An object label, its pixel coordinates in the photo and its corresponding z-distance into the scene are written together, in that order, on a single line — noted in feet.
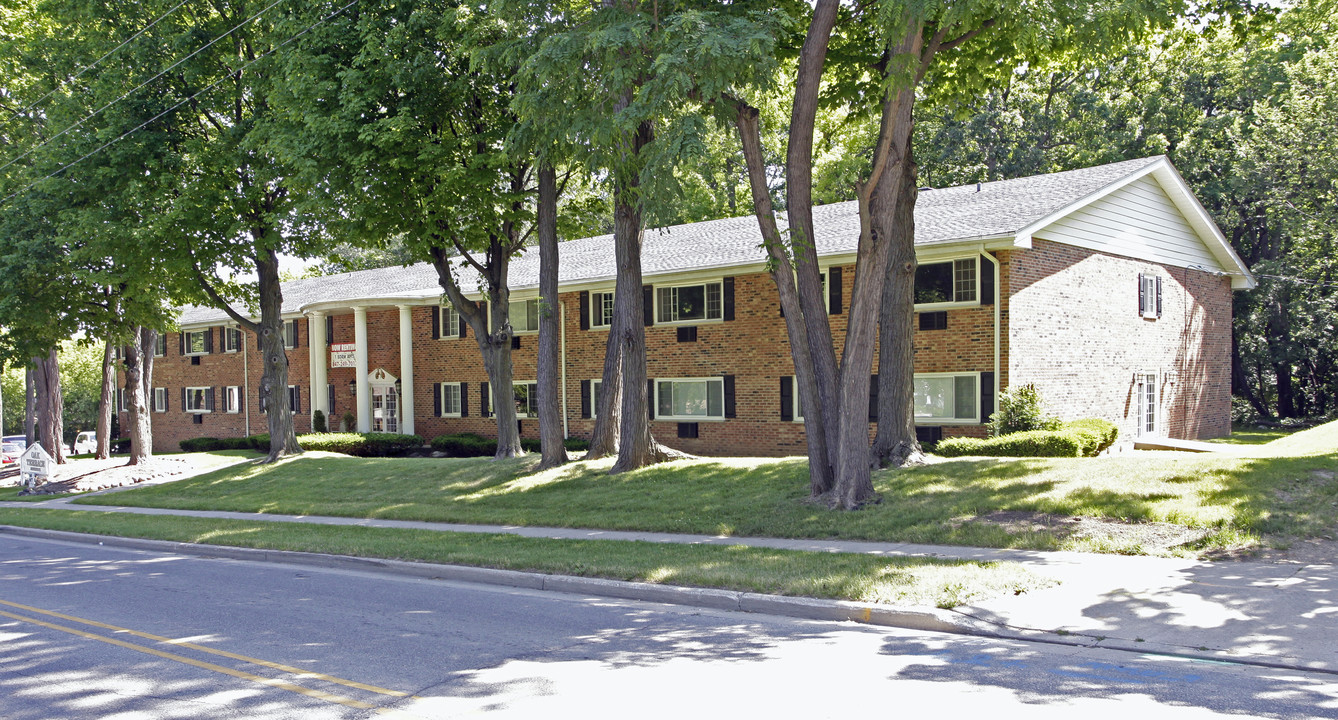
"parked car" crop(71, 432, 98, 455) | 189.47
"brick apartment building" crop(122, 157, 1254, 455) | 72.79
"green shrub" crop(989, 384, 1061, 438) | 66.80
